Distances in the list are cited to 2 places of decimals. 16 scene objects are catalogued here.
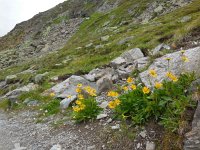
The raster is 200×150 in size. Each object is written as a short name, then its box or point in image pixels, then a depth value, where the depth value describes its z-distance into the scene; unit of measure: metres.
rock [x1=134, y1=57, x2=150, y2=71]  8.00
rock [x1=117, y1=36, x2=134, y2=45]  16.15
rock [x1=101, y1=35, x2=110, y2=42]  20.32
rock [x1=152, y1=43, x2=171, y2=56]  9.32
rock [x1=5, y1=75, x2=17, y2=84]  17.09
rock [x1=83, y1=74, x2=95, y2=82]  9.48
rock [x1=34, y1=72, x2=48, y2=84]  12.79
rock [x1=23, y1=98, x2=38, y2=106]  9.50
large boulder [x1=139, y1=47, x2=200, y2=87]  5.45
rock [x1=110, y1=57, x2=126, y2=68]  9.92
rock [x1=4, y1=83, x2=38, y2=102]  10.57
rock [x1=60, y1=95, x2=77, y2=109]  7.49
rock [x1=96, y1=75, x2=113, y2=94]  7.91
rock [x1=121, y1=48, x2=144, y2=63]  9.82
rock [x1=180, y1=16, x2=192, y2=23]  15.89
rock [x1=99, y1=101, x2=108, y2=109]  6.41
